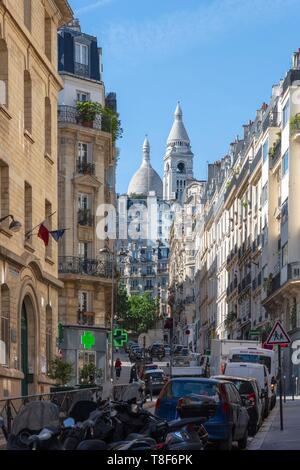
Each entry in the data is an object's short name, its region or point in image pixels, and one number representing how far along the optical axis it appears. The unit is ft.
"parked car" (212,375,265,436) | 94.43
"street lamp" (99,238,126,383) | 166.76
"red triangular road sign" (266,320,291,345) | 95.14
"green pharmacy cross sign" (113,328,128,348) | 166.35
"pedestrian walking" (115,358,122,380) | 206.53
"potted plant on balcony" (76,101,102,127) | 192.95
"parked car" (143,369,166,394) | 195.49
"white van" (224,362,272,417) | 130.31
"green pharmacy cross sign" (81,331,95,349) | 168.43
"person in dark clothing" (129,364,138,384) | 196.11
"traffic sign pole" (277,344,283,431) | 92.27
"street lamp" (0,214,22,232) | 94.50
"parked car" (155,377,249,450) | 70.33
